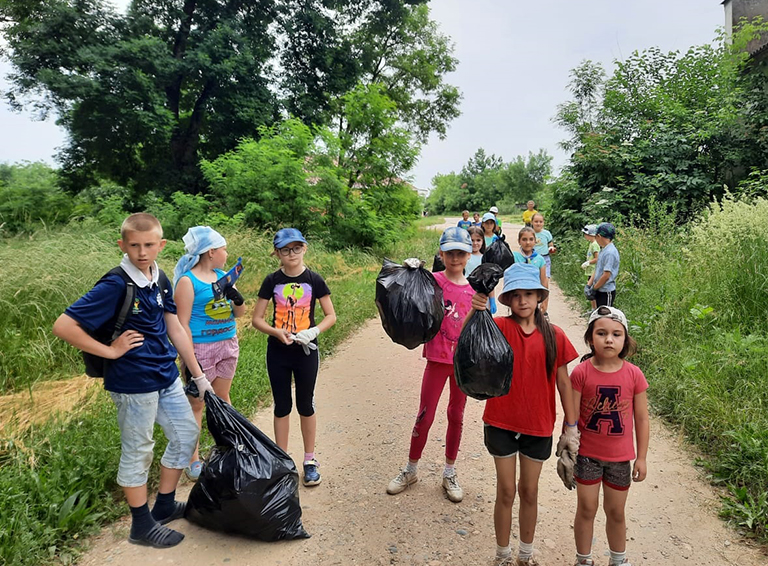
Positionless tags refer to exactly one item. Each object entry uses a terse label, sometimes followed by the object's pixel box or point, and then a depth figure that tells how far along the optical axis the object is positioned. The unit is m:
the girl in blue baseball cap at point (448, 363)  3.00
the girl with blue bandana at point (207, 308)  3.03
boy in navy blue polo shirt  2.31
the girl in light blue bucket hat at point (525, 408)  2.29
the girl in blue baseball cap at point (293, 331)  3.12
